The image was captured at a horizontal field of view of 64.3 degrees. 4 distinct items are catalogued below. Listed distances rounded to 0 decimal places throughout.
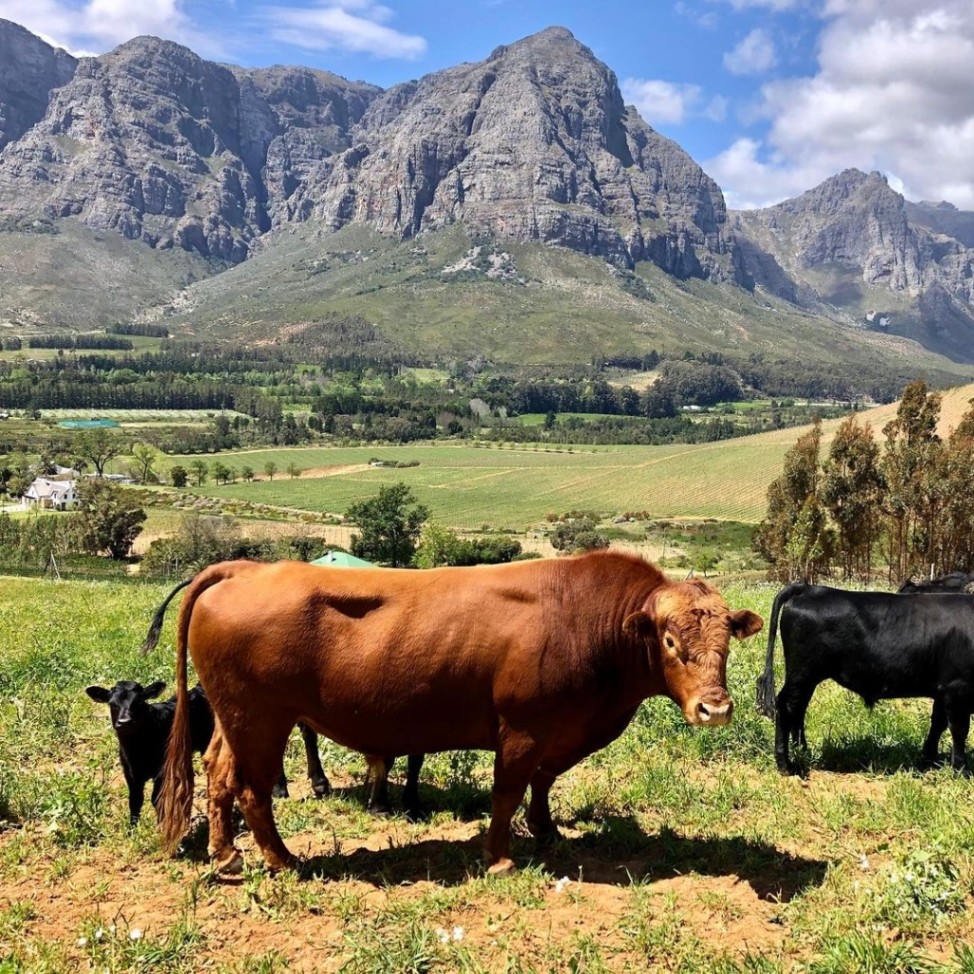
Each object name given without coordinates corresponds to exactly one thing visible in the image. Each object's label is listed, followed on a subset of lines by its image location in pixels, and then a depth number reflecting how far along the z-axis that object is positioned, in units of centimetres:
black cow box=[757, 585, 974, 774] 843
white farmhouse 11712
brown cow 629
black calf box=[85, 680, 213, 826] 736
